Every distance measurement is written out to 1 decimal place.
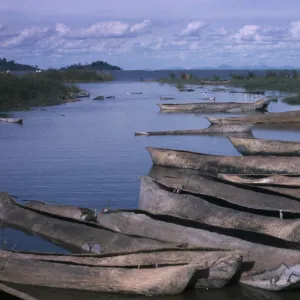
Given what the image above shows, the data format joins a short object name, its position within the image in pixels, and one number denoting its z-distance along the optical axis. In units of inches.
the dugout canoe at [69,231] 312.5
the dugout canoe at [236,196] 352.5
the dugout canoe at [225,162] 532.7
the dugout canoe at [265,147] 622.8
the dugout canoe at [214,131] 884.6
